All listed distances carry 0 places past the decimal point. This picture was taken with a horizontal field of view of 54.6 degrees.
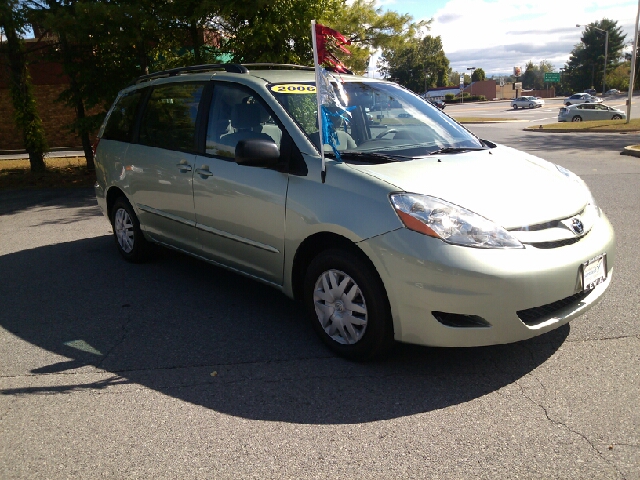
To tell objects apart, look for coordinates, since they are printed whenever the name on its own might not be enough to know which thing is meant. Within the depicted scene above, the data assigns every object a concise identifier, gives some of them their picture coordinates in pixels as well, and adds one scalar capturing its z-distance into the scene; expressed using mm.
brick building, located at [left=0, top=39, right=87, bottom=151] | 20484
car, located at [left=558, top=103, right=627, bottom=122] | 37562
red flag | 4133
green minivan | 3531
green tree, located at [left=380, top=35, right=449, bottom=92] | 93000
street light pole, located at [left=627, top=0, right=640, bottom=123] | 27016
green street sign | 108688
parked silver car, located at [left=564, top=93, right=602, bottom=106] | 59822
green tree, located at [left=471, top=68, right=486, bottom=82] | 124238
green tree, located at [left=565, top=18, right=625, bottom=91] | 100625
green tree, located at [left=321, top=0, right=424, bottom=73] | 18172
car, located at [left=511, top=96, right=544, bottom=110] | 63531
